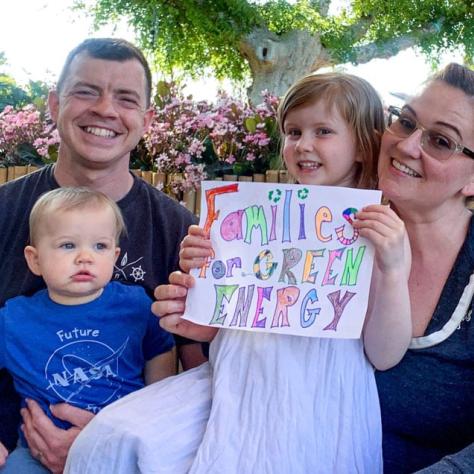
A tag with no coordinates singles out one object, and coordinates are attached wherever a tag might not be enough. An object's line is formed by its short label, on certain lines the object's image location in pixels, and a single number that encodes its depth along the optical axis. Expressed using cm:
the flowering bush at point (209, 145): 367
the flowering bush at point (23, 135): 430
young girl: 149
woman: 160
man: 209
